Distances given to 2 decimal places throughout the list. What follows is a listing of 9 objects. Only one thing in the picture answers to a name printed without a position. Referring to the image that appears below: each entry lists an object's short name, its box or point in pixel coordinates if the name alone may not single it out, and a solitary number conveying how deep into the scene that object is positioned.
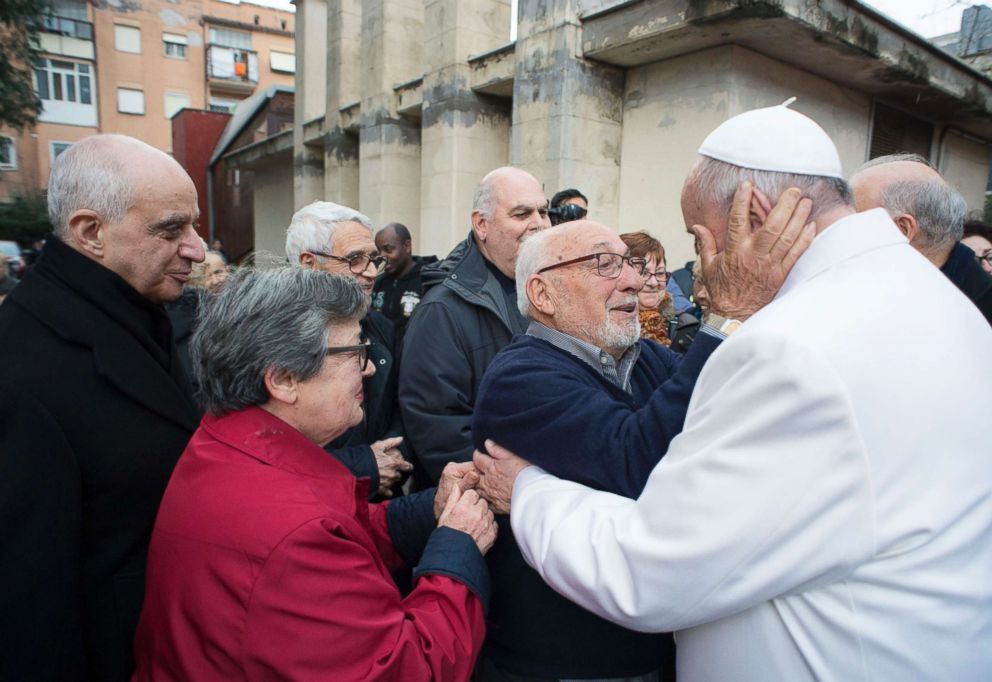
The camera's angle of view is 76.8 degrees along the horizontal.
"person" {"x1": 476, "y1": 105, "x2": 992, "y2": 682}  1.08
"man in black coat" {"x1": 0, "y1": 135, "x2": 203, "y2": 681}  1.42
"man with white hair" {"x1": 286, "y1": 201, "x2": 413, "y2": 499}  2.42
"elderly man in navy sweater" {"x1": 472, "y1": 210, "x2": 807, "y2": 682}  1.49
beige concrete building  6.70
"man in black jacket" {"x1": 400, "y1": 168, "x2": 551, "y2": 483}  2.46
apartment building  29.75
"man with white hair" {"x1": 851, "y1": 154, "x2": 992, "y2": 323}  2.41
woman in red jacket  1.26
